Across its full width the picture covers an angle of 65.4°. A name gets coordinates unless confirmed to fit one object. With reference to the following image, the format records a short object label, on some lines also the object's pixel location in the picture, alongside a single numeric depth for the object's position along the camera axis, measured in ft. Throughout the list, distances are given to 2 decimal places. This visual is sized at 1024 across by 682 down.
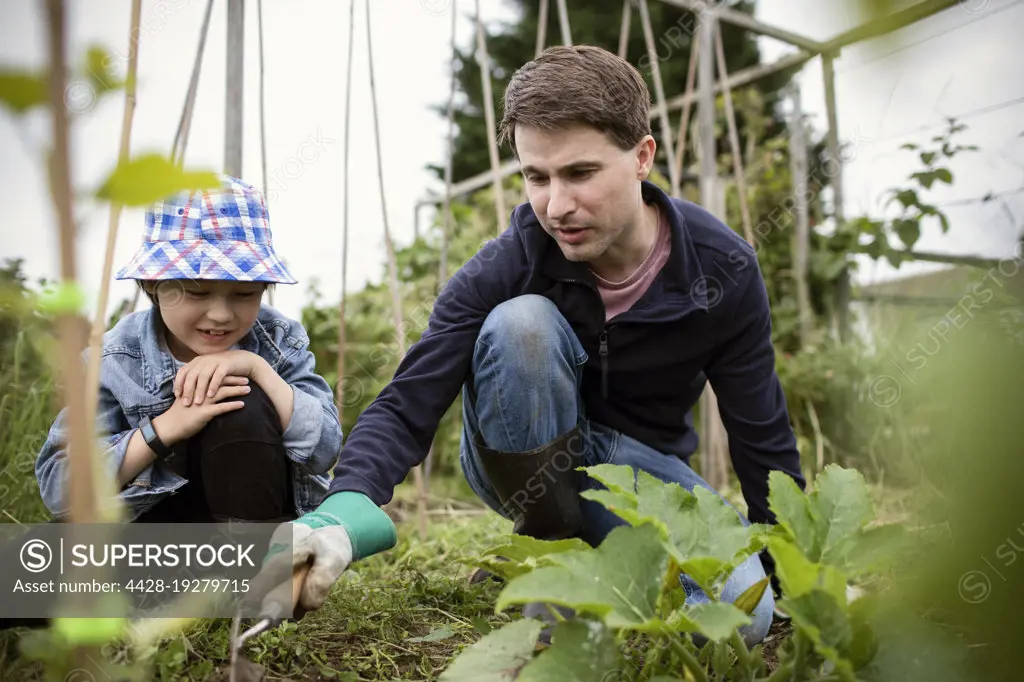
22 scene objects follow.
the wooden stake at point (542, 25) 8.28
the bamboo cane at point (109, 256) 1.73
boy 4.29
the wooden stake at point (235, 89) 5.69
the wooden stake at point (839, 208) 11.30
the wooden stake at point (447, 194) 7.32
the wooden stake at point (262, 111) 6.23
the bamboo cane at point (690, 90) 9.52
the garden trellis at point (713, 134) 9.04
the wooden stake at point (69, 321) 1.25
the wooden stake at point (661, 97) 9.00
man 4.74
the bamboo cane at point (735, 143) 10.14
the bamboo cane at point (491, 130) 7.59
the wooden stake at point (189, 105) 5.75
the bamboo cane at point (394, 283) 6.72
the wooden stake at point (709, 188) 9.34
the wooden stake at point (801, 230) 11.31
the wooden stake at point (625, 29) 8.64
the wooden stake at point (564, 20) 7.81
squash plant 2.67
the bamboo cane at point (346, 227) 6.64
